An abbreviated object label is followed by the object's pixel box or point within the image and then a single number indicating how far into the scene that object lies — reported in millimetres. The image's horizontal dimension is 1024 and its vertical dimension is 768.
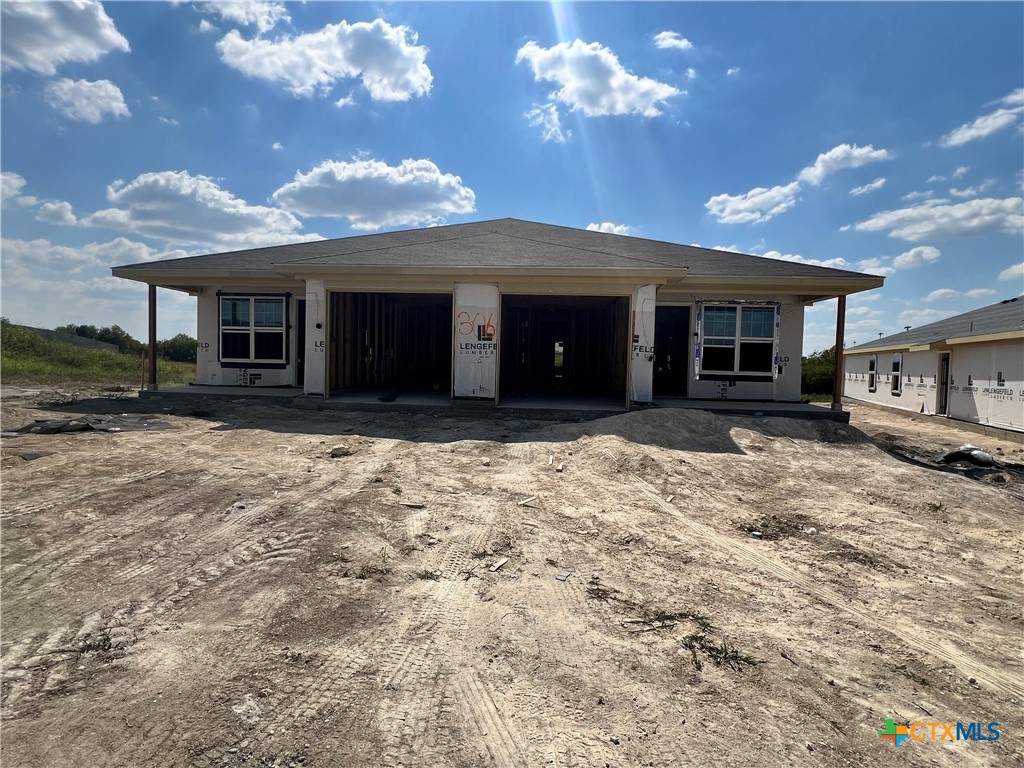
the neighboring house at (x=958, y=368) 13305
